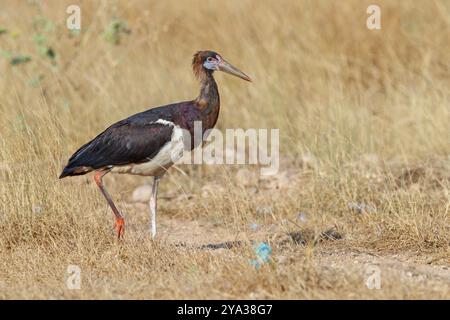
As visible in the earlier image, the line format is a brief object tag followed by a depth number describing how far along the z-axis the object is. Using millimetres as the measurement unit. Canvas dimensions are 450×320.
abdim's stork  14016
